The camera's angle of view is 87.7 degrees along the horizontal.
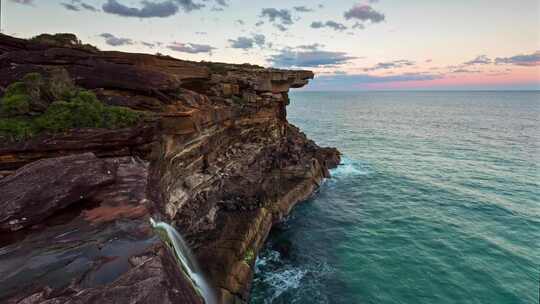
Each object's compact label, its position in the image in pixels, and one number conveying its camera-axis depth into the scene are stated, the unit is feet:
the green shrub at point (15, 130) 42.98
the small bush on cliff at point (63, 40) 75.70
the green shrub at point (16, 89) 50.85
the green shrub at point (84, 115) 46.88
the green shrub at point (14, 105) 47.06
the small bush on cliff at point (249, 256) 68.19
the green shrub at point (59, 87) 51.80
